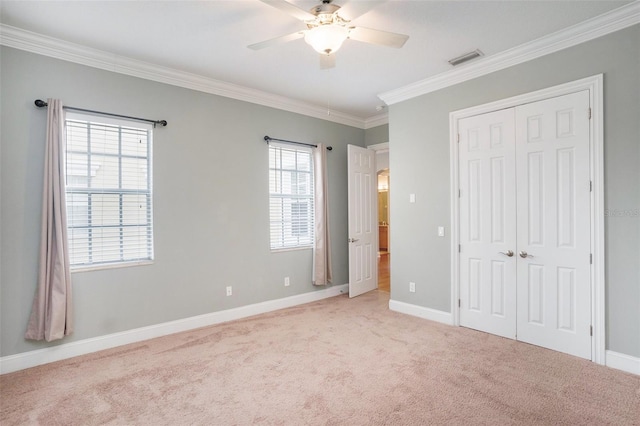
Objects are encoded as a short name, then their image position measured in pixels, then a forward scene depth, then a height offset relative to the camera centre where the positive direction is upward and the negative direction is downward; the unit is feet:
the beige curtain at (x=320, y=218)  15.64 -0.27
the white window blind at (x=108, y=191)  9.96 +0.78
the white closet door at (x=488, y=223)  10.71 -0.42
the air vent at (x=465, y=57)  10.32 +5.12
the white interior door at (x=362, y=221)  16.10 -0.44
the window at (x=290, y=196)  14.71 +0.80
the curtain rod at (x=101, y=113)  9.23 +3.26
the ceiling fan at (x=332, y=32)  7.18 +4.16
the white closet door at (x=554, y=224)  9.23 -0.40
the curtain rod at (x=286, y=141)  14.15 +3.33
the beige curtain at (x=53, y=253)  9.08 -1.11
